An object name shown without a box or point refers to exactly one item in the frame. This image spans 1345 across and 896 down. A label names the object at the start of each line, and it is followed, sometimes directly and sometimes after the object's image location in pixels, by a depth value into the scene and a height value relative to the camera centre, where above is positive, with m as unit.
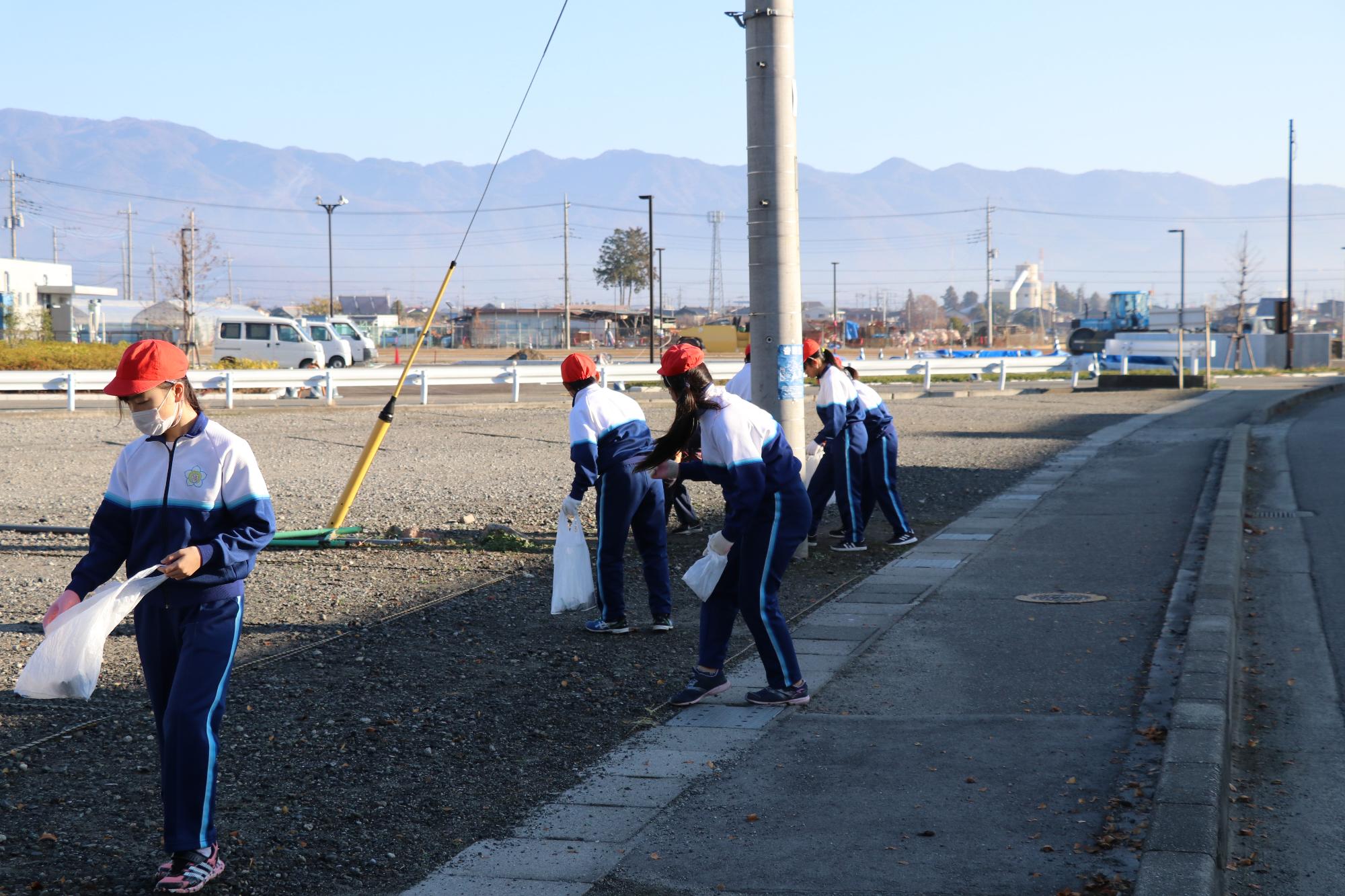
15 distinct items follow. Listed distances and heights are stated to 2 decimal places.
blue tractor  69.25 +1.33
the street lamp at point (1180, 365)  35.66 -0.53
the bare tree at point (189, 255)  53.09 +4.38
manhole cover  8.44 -1.64
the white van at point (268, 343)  40.12 +0.27
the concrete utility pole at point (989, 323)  84.81 +1.57
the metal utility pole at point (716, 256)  134.30 +10.19
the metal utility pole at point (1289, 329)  49.84 +0.59
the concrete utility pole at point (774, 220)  9.74 +0.98
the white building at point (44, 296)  52.78 +3.07
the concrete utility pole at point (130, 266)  112.00 +7.54
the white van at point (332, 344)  41.44 +0.23
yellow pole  9.80 -0.86
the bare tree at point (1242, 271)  71.50 +4.15
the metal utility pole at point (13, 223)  87.20 +8.90
